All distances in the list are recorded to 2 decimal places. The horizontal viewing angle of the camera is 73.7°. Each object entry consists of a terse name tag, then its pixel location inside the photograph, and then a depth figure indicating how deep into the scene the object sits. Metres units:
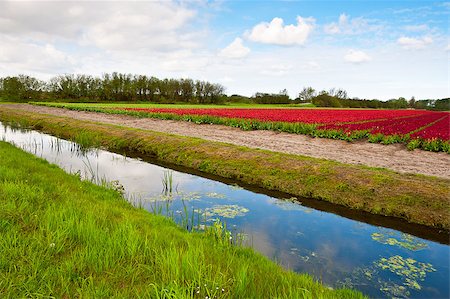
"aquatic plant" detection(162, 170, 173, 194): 10.55
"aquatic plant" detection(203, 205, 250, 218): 8.41
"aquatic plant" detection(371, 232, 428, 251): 7.10
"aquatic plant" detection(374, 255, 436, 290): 5.60
